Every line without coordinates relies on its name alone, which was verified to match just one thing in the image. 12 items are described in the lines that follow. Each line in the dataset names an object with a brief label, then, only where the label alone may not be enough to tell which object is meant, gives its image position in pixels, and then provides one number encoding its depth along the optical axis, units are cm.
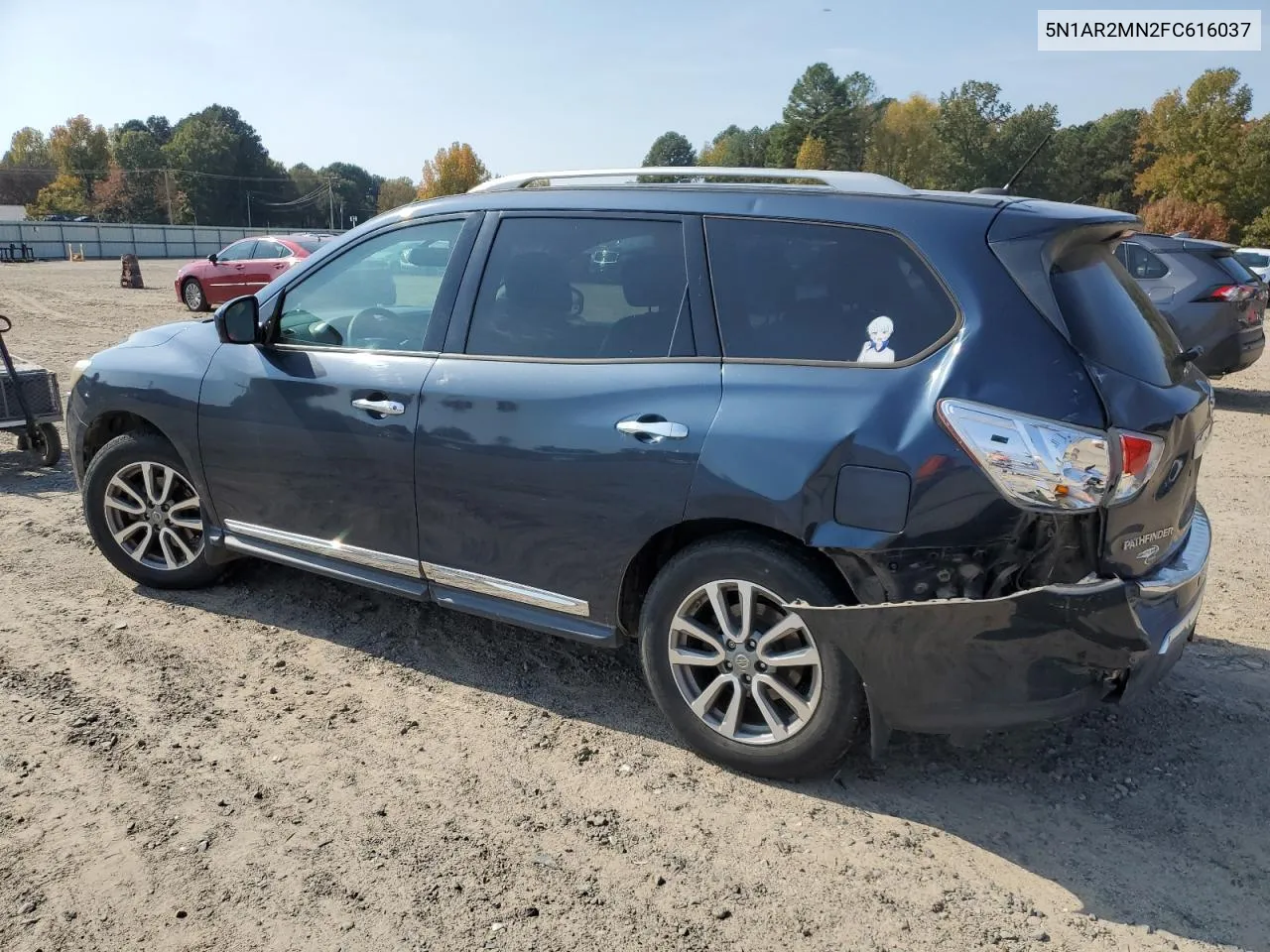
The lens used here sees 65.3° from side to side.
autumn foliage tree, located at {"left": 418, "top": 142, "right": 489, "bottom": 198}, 10251
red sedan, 2008
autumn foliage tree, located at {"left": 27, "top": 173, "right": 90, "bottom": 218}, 10175
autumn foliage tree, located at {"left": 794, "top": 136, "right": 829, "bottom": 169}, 9044
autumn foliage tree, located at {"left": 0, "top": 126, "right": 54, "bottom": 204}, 10956
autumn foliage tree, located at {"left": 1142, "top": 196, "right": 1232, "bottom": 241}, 4388
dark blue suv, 288
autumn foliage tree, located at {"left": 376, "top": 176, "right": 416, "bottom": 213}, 12125
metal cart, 726
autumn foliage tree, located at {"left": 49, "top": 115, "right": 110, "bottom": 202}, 10875
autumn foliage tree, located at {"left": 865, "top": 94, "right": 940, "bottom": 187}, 8869
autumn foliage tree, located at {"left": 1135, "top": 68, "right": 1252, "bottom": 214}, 4503
